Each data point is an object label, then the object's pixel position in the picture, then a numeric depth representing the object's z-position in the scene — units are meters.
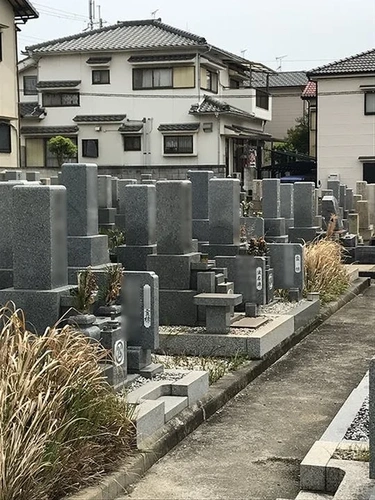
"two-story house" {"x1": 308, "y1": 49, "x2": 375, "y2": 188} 34.69
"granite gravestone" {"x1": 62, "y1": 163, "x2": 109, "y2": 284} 8.10
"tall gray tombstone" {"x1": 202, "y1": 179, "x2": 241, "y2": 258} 11.56
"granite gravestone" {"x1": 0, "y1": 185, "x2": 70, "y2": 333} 6.59
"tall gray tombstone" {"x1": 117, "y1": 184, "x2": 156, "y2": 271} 9.95
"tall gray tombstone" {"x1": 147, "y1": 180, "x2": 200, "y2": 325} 10.07
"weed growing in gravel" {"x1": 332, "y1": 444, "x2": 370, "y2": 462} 5.44
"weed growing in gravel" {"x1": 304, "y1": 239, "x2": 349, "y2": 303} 13.66
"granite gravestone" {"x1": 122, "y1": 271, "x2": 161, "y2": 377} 7.39
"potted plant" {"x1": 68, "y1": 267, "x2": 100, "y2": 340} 6.58
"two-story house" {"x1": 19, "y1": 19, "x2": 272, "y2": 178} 36.88
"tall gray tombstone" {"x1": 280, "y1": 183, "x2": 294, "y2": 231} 16.36
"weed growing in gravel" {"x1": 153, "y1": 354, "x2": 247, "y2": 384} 8.43
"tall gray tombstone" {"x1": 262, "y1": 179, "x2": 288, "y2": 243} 14.78
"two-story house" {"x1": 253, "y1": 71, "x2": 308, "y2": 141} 53.34
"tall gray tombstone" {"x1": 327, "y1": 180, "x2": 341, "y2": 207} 20.84
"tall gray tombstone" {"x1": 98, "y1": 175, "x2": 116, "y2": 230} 14.01
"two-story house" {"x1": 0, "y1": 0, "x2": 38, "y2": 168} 28.48
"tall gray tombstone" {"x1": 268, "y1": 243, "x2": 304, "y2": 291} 12.40
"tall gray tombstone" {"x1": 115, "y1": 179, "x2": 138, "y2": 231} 14.08
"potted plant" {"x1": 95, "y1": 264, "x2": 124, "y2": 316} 7.18
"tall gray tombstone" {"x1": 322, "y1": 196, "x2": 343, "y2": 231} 18.91
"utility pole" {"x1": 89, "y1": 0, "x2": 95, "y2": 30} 51.53
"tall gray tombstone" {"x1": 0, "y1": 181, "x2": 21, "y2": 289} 7.15
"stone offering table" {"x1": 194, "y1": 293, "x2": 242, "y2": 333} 9.53
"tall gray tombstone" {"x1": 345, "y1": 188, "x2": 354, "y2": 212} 21.91
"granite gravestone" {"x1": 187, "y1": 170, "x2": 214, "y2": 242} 13.24
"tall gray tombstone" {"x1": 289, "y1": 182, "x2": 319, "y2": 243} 16.58
